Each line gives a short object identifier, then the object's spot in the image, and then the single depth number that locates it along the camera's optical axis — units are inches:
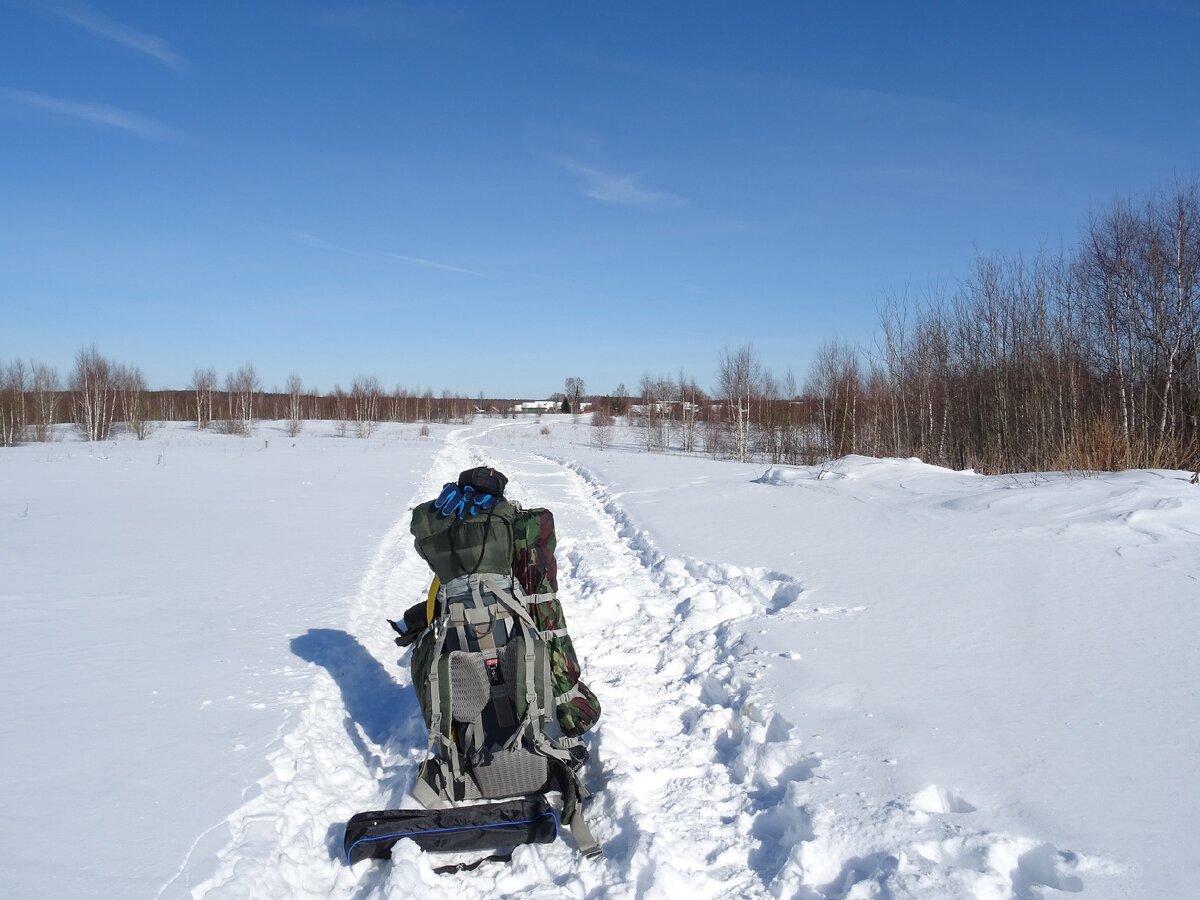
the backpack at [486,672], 124.3
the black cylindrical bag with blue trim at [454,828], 106.5
